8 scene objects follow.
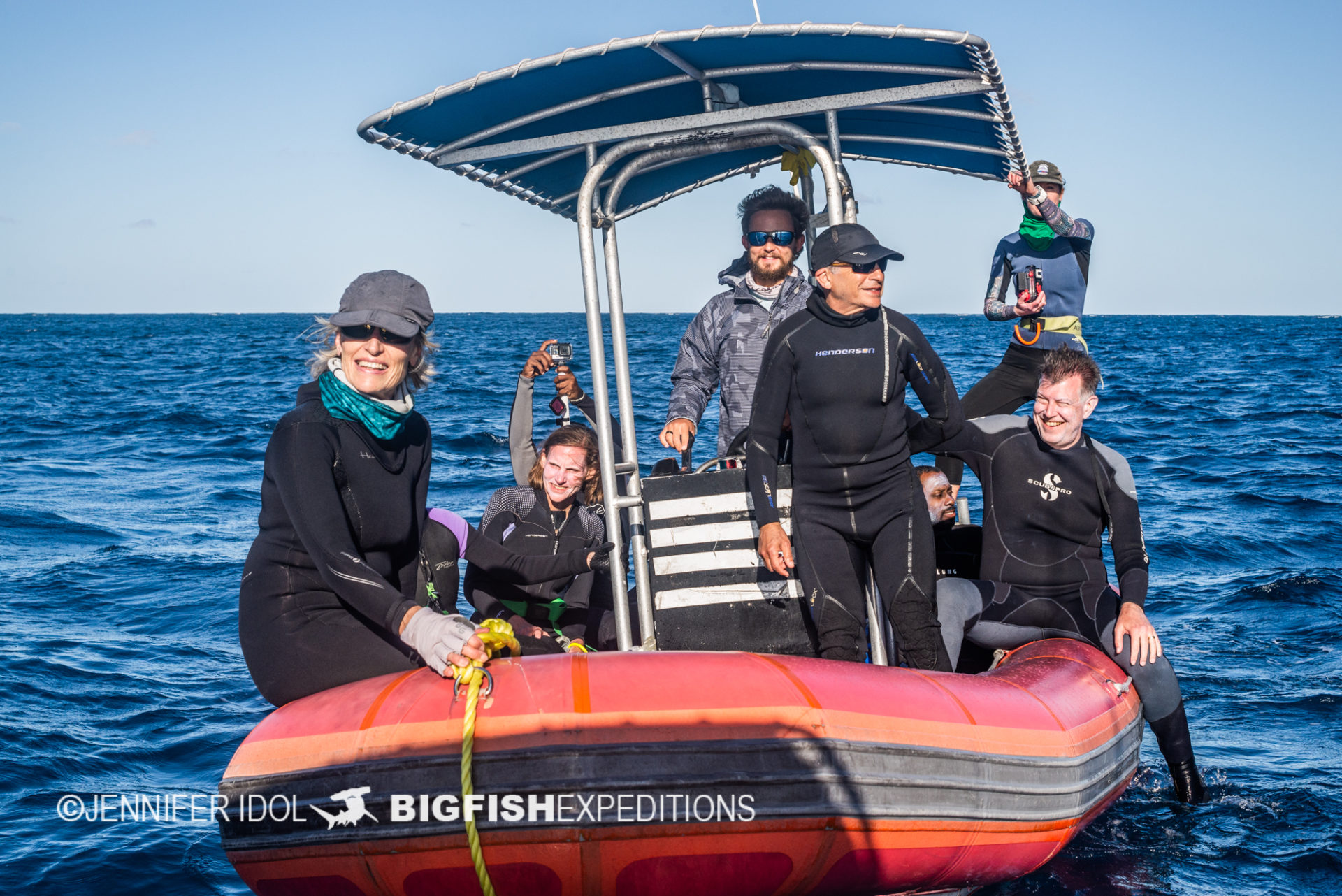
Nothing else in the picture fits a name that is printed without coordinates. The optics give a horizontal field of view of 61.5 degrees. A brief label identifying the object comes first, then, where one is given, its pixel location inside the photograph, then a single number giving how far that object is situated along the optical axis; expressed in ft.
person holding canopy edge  18.39
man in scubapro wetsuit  14.71
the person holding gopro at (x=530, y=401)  17.83
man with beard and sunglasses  15.56
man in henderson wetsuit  13.23
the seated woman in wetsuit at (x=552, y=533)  16.71
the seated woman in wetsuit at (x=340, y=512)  10.48
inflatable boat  9.61
